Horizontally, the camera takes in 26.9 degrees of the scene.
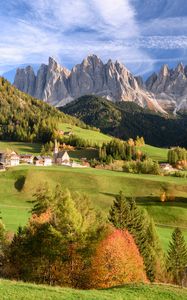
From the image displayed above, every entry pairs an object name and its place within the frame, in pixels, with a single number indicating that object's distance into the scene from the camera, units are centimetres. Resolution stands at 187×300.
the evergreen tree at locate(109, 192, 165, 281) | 5947
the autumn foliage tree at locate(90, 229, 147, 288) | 4484
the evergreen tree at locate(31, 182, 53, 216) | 6362
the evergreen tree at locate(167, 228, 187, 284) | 6494
